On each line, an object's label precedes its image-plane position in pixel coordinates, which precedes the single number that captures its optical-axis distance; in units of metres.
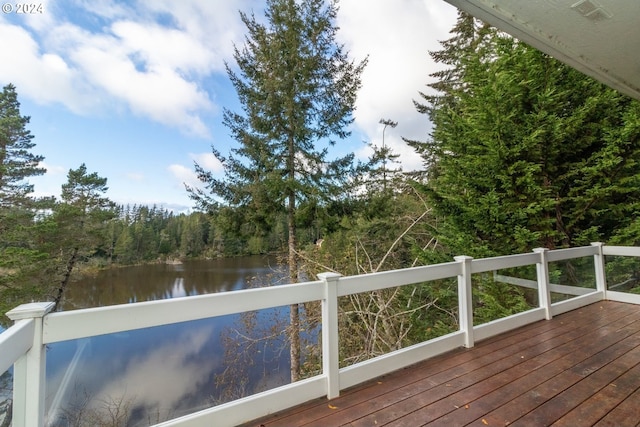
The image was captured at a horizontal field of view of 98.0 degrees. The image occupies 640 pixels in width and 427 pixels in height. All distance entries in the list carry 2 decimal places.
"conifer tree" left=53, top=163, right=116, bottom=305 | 13.55
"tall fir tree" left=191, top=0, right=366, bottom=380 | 8.52
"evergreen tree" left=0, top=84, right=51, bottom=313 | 11.05
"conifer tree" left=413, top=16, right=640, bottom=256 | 4.94
